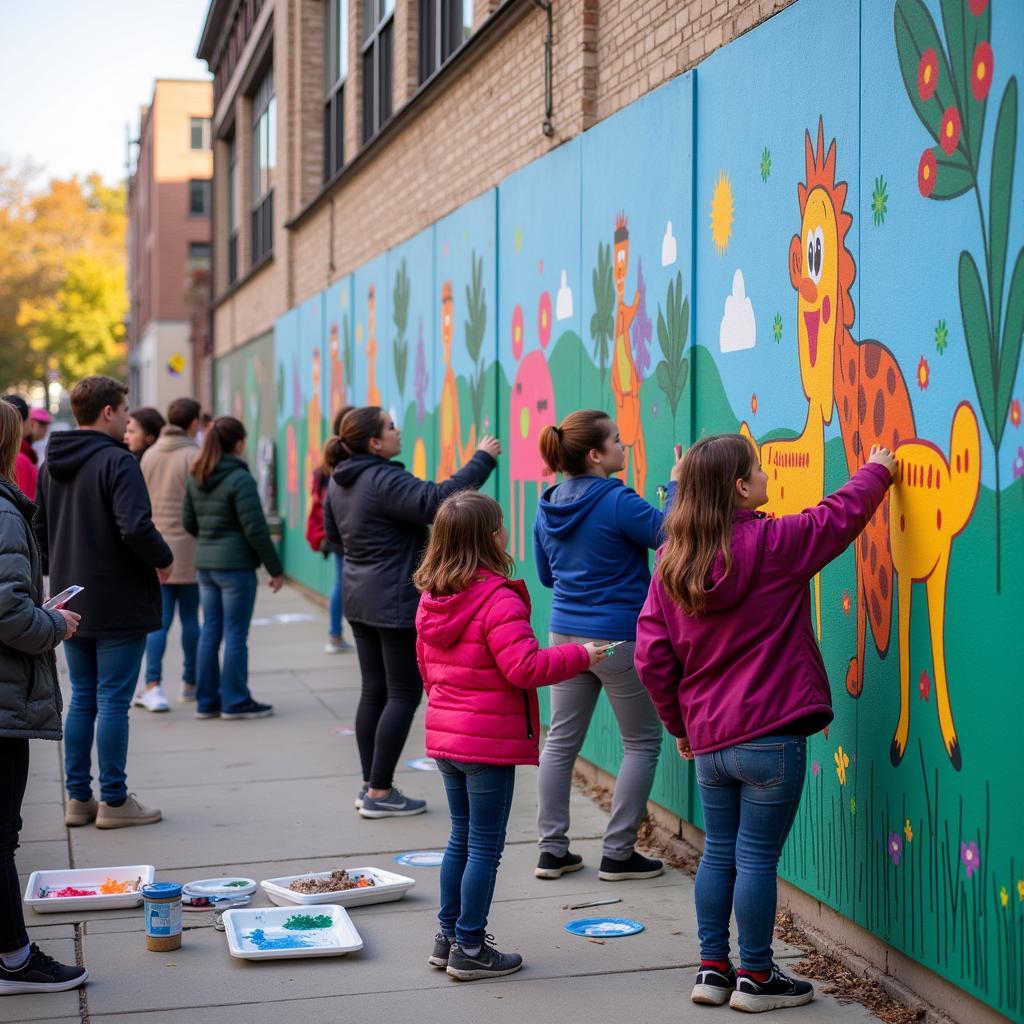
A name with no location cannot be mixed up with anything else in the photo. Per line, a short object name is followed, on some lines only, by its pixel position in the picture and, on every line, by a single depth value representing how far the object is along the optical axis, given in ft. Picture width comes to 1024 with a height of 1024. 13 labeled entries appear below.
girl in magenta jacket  14.14
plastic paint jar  16.56
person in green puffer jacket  30.60
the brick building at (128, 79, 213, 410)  169.78
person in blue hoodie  18.79
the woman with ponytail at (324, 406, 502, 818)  22.03
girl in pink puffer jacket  15.19
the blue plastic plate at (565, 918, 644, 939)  17.21
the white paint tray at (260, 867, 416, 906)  17.87
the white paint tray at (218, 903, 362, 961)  16.33
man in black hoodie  22.04
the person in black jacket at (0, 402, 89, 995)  14.97
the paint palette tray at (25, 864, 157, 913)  18.21
